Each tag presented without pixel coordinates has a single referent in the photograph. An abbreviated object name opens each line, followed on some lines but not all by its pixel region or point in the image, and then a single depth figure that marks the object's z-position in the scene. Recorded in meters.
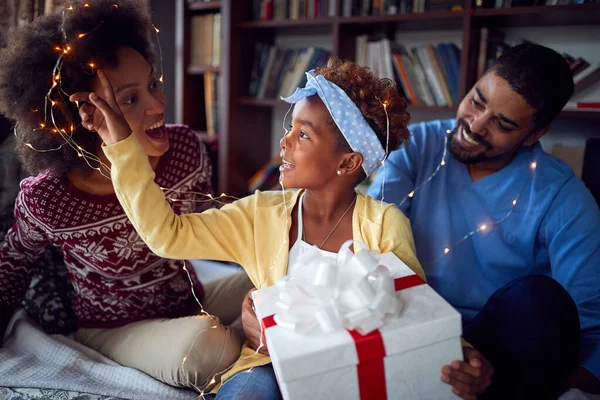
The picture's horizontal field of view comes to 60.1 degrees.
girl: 1.01
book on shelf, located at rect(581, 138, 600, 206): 1.81
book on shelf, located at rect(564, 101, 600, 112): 1.75
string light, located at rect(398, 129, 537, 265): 1.36
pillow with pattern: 1.37
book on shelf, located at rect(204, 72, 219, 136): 2.49
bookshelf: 1.87
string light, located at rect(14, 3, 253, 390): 1.11
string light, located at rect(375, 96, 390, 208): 1.03
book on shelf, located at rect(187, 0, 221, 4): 2.39
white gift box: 0.78
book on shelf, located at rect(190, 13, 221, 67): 2.45
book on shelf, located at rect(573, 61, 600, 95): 1.73
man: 1.20
